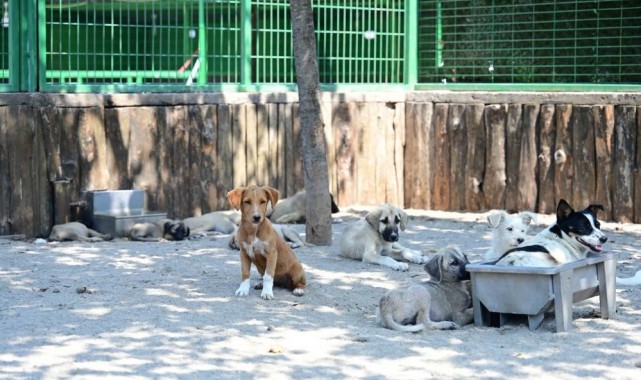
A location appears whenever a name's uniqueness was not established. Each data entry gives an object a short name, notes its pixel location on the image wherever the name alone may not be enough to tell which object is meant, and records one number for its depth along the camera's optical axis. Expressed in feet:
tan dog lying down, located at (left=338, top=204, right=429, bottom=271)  36.40
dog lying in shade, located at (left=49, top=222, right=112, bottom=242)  40.81
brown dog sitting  30.17
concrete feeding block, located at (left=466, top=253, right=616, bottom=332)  25.58
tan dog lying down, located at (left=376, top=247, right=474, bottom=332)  26.32
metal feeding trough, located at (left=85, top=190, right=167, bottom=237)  41.88
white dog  31.65
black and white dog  27.14
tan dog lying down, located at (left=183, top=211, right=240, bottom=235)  43.60
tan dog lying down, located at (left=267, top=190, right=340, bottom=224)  46.85
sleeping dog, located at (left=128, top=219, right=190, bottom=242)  41.54
